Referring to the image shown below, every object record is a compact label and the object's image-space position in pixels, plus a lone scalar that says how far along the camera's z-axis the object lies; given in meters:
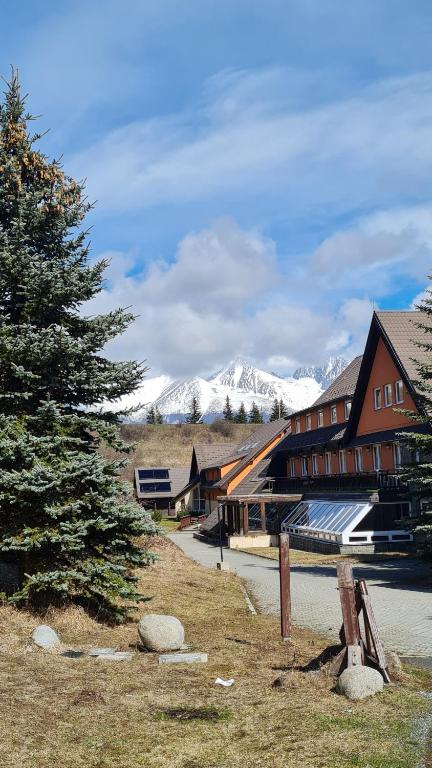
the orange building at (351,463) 31.50
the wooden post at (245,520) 43.16
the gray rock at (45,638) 11.77
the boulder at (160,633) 11.86
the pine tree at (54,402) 13.25
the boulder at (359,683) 8.89
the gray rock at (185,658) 11.15
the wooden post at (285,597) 12.87
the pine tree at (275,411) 113.16
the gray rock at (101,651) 11.58
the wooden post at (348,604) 9.65
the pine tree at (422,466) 19.70
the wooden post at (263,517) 43.09
